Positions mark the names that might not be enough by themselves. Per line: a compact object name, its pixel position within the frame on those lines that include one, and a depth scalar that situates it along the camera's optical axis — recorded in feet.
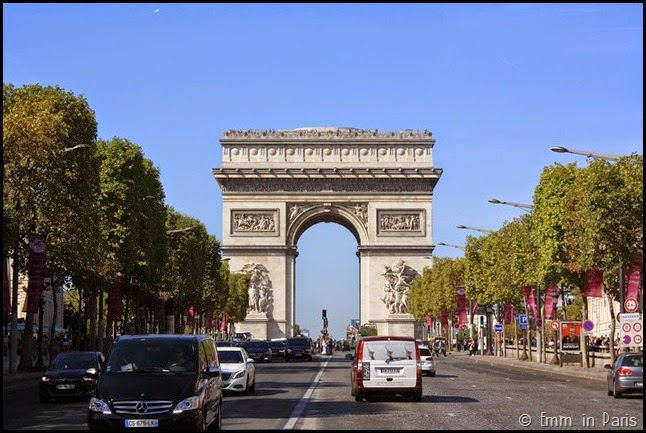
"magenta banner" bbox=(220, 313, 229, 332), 494.18
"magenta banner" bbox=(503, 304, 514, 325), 312.29
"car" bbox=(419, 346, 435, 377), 185.16
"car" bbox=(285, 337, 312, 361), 300.81
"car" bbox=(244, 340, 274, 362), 282.32
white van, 117.50
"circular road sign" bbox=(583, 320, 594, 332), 209.77
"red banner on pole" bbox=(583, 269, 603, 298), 194.90
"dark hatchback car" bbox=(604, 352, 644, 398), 123.65
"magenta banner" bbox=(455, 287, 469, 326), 344.90
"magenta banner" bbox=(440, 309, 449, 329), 415.40
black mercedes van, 70.49
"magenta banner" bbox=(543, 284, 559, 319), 243.48
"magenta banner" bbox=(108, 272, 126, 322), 238.27
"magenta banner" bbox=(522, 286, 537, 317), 262.26
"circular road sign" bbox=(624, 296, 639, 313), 171.07
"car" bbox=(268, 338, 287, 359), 303.68
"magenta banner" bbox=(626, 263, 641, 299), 171.12
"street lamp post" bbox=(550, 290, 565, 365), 242.17
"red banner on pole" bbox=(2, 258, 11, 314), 151.40
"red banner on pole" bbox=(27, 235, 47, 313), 173.88
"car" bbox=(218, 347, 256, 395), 129.08
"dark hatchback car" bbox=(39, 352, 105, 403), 123.65
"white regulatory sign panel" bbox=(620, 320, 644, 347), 167.84
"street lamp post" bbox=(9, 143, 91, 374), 182.80
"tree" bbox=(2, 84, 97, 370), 173.37
